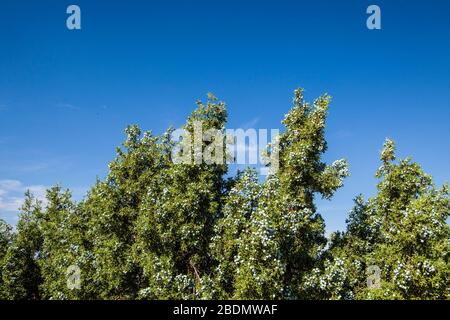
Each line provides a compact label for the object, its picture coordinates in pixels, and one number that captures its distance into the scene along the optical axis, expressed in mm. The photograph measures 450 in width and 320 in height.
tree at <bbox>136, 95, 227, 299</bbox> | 28500
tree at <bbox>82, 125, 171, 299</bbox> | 34250
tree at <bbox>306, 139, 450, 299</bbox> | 24500
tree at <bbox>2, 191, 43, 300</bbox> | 51062
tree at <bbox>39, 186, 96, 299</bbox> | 36969
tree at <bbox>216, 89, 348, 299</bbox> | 25234
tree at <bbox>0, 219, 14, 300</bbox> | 55250
